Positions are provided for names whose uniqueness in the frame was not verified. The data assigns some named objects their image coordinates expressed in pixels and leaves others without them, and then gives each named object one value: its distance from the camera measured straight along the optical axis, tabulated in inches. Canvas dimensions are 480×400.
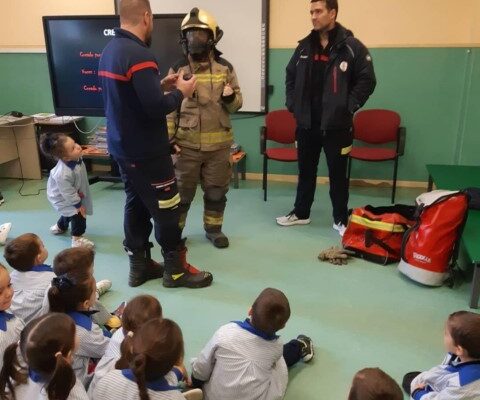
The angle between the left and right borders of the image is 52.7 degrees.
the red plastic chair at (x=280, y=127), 180.9
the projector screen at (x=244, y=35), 178.5
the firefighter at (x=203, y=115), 116.7
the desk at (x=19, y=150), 196.5
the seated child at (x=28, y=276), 81.3
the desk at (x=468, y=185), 102.0
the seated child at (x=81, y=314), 72.3
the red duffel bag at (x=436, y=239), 109.0
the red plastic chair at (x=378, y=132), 167.2
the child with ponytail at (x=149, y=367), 54.0
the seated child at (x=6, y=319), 66.8
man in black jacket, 128.9
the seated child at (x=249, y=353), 68.5
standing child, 129.4
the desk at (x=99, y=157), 189.6
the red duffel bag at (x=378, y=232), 123.2
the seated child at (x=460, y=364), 63.4
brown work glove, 125.8
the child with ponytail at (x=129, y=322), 66.8
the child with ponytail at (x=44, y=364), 53.9
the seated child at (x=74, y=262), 78.7
